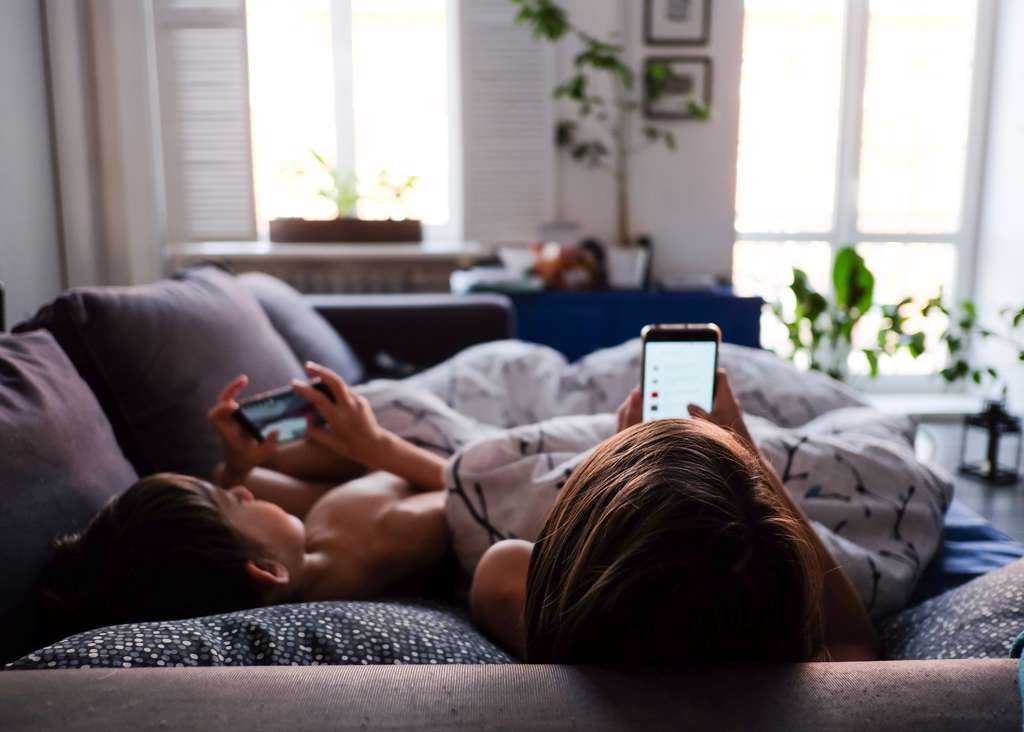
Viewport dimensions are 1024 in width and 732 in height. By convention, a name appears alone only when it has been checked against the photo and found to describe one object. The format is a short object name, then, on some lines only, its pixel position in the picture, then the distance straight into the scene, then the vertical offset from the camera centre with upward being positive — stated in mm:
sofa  468 -272
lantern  2984 -826
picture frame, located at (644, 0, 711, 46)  3428 +726
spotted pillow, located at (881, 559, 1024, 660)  808 -413
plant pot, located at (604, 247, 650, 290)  3135 -221
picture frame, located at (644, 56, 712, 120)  3477 +471
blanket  1085 -369
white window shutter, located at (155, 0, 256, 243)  3260 +333
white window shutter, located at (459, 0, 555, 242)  3326 +318
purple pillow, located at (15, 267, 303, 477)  1266 -243
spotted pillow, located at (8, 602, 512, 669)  599 -338
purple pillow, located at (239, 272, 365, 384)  1996 -287
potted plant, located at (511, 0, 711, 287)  3178 +332
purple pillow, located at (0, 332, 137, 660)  805 -275
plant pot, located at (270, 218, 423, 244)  3422 -97
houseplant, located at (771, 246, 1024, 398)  3260 -432
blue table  3016 -374
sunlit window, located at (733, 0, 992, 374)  3895 +317
